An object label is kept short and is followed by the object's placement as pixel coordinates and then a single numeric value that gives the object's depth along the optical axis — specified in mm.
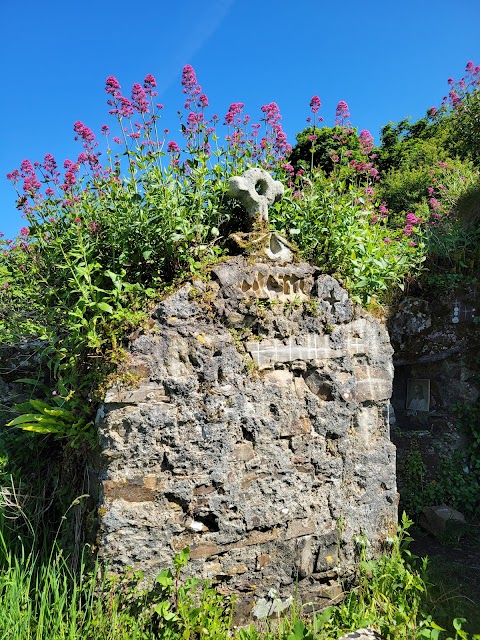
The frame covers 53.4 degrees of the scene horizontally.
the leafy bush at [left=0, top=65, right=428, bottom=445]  3197
